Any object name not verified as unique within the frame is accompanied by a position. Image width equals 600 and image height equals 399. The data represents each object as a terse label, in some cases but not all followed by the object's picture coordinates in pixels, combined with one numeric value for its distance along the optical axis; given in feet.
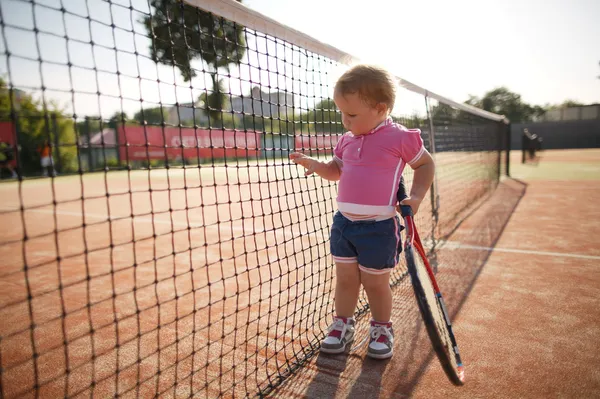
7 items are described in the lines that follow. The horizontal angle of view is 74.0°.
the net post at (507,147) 41.13
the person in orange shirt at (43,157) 65.10
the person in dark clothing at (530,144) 61.78
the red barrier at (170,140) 82.94
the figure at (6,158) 59.72
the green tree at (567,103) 237.49
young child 6.41
